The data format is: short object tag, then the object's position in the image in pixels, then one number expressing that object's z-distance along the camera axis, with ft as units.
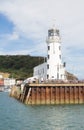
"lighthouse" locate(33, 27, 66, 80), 127.90
